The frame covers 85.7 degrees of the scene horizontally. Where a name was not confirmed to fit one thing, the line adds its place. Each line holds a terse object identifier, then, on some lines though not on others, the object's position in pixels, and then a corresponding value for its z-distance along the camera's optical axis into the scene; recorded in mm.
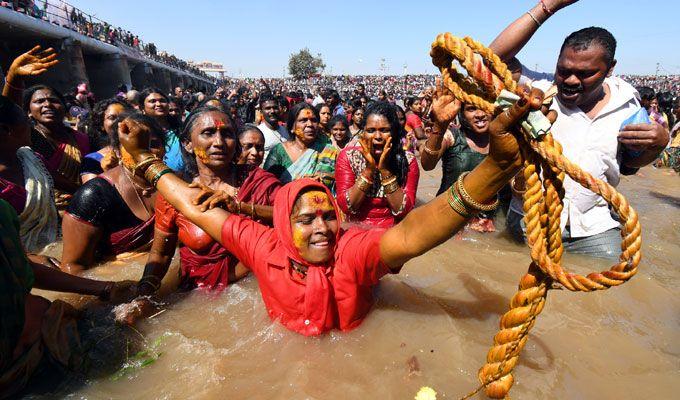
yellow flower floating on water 1368
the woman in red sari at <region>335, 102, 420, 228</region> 3150
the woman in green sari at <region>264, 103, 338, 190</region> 4203
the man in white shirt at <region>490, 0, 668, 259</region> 2189
